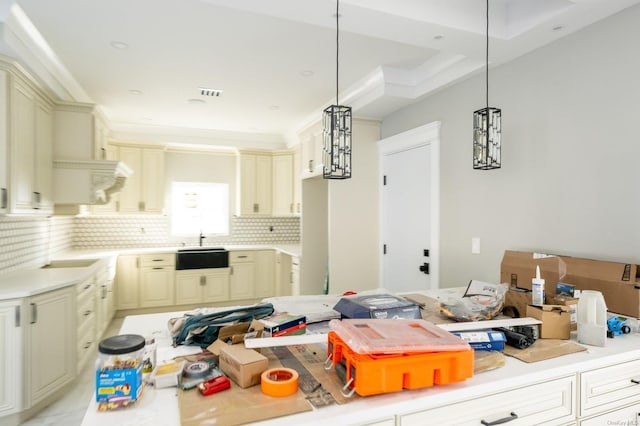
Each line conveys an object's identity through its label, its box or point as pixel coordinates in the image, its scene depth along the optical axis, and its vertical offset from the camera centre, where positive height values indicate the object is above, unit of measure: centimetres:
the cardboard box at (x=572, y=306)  167 -41
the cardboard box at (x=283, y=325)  140 -43
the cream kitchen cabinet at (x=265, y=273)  580 -95
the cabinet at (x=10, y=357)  249 -98
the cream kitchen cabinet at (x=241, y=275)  566 -95
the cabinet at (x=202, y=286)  540 -108
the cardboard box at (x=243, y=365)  111 -47
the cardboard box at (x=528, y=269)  210 -32
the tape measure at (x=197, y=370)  116 -49
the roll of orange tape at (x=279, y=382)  107 -49
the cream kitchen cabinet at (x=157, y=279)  521 -95
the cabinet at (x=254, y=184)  589 +44
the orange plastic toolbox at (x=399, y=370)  105 -46
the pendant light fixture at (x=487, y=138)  215 +43
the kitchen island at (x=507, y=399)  100 -56
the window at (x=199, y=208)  605 +5
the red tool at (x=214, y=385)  107 -50
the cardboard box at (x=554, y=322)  156 -45
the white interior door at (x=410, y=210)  349 +3
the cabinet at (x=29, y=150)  272 +48
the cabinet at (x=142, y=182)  530 +41
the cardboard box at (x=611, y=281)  180 -34
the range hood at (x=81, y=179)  356 +29
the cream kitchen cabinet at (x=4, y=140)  260 +48
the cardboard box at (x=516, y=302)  176 -42
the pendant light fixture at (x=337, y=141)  196 +37
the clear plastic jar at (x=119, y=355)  100 -39
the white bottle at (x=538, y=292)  168 -35
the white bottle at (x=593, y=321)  150 -43
